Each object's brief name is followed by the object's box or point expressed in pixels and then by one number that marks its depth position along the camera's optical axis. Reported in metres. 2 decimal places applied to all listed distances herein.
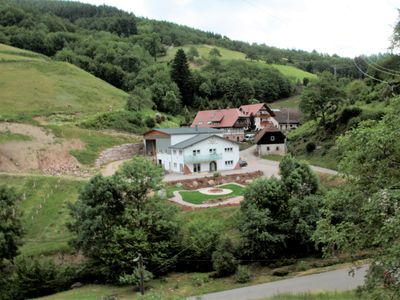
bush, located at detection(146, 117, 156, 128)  71.20
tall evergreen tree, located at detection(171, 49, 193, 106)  99.62
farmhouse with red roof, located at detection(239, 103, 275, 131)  81.06
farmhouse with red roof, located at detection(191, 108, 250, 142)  72.88
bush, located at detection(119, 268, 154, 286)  23.66
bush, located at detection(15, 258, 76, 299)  25.55
